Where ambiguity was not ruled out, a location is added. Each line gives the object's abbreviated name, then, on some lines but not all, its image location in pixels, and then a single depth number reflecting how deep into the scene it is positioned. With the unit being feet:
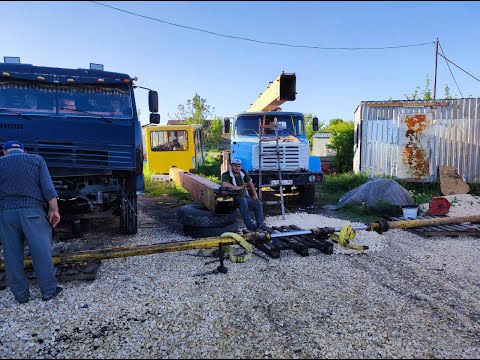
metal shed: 38.96
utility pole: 64.25
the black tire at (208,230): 19.99
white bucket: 24.06
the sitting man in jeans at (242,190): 20.93
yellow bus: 48.06
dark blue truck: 17.67
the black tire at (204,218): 19.93
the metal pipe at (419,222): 18.54
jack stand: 14.73
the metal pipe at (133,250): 13.94
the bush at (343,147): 54.19
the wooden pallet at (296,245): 16.75
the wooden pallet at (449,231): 20.80
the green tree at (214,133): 99.91
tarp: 28.81
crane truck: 28.35
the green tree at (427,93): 78.73
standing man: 12.25
